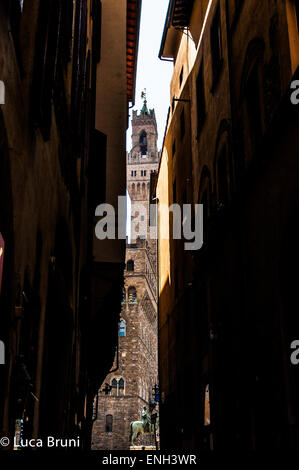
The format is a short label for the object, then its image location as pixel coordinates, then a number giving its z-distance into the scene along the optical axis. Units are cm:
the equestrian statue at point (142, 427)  4100
